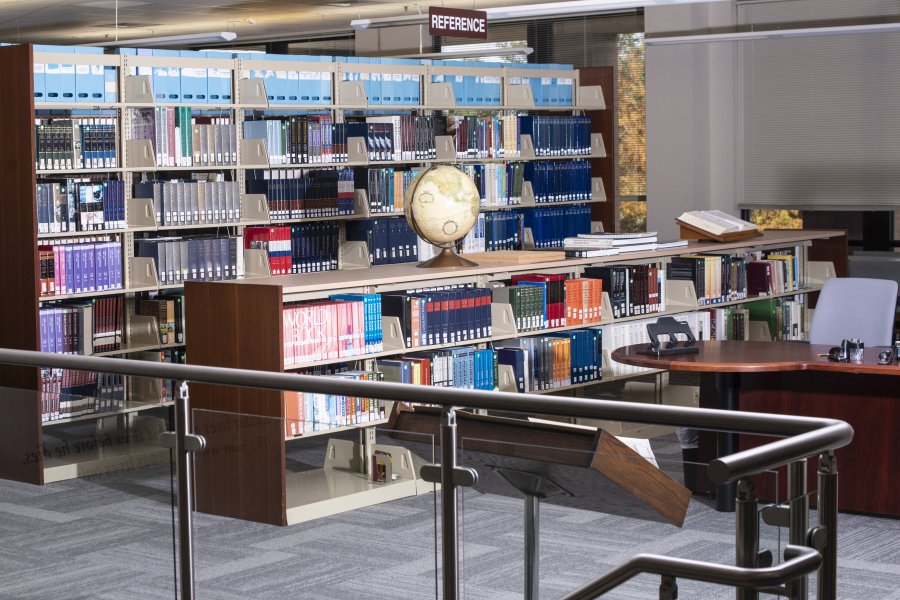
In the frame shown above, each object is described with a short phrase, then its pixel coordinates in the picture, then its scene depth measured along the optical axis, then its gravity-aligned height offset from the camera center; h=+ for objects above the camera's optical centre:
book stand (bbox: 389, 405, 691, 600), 4.34 -0.63
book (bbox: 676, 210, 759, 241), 12.75 -0.37
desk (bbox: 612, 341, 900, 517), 9.12 -1.02
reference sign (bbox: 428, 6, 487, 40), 12.62 +0.89
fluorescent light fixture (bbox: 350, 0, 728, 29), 13.24 +1.02
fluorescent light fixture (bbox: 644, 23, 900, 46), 14.10 +0.92
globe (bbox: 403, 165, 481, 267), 10.17 -0.17
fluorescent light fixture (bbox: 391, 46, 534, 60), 17.01 +0.95
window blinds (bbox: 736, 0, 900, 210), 16.52 +0.38
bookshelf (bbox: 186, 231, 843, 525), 5.06 -0.70
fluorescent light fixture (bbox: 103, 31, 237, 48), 16.71 +1.15
